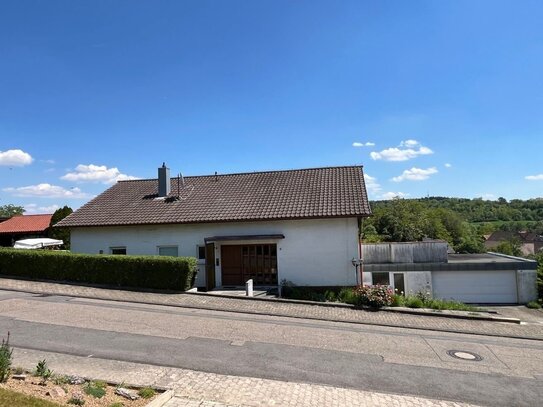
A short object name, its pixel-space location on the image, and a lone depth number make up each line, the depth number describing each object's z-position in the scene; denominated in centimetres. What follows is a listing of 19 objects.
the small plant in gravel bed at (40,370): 703
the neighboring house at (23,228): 4344
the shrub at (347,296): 1727
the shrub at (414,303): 1720
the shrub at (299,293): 1881
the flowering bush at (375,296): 1616
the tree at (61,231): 3422
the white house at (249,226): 1972
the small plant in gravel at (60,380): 690
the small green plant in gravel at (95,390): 650
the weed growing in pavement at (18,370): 721
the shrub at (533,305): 2209
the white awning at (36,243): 2708
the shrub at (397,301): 1697
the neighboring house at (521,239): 10803
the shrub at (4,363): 646
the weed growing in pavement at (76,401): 610
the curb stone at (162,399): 635
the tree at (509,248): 8438
